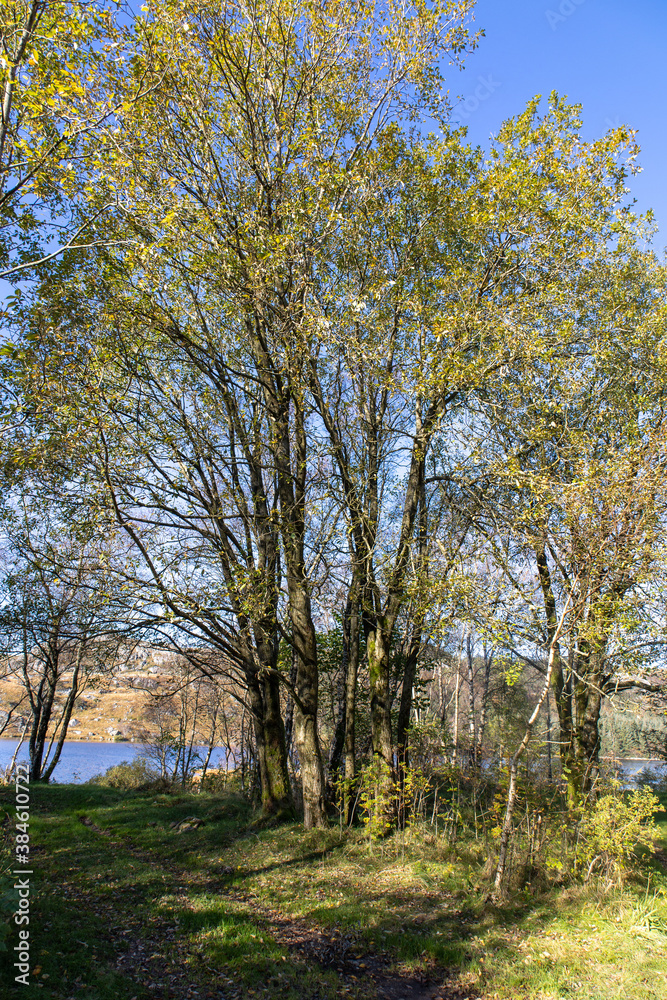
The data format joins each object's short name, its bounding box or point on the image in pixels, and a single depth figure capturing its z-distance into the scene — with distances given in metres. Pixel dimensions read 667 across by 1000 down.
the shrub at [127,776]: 17.64
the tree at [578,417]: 6.27
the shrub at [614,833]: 5.93
